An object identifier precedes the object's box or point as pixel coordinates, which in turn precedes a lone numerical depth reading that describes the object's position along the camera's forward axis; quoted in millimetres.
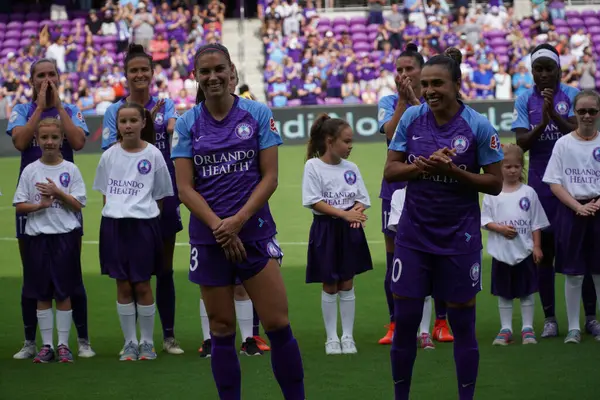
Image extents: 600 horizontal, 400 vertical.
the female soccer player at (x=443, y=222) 10753
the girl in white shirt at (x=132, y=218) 14038
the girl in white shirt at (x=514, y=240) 14767
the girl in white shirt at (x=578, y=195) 14413
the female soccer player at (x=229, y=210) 10548
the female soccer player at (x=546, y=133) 14767
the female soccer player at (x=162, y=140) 14413
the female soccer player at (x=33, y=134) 14328
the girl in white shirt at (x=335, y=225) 14462
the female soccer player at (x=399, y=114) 13726
